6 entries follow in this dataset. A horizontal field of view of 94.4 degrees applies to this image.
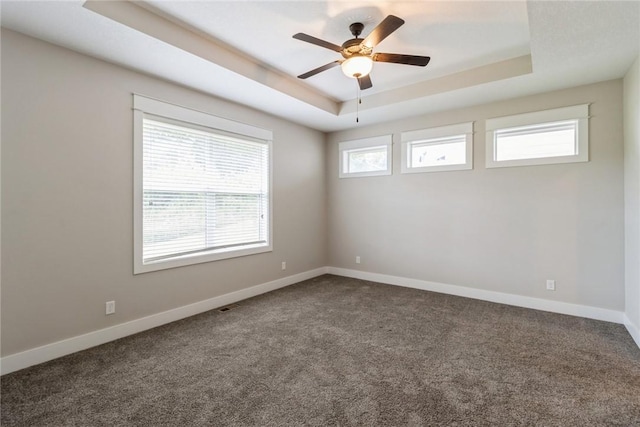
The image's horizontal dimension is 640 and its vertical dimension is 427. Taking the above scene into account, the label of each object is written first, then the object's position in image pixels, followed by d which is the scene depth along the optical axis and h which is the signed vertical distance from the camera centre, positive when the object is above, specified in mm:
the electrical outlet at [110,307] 2882 -920
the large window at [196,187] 3195 +328
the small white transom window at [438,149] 4227 +1001
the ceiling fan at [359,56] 2359 +1361
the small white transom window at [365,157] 4988 +1020
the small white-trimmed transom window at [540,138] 3469 +976
